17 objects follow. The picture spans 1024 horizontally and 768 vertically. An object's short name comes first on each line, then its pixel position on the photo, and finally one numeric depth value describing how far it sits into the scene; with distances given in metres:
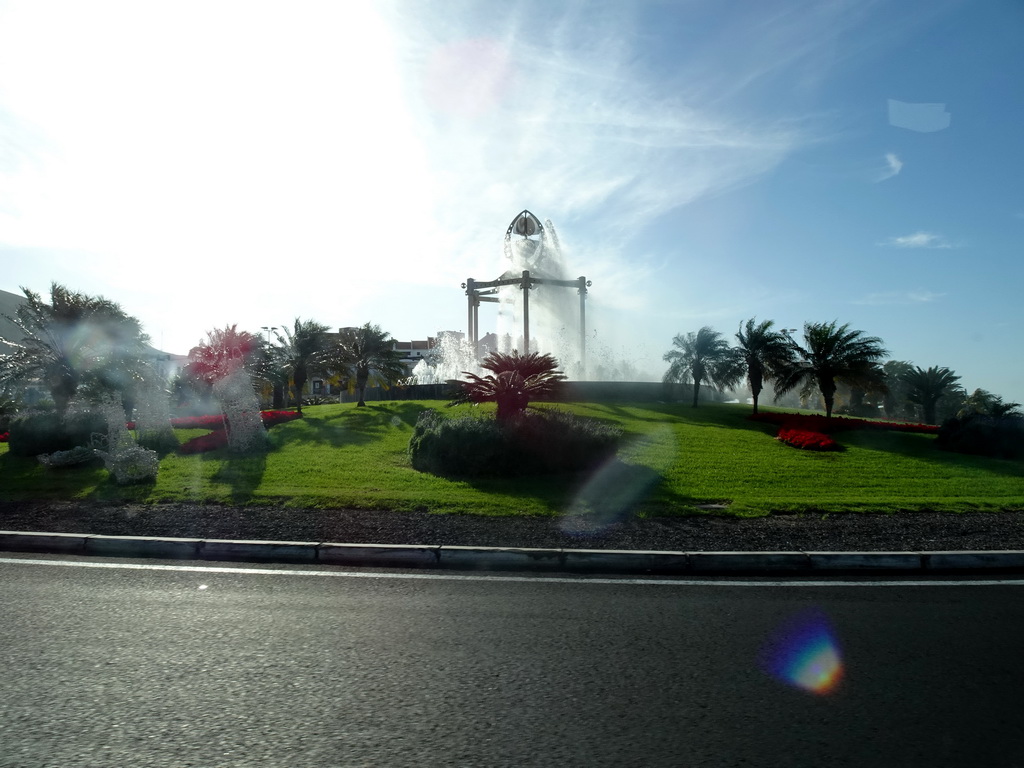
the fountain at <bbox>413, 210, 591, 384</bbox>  45.97
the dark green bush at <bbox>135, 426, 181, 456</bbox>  16.89
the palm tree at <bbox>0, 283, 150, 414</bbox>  19.25
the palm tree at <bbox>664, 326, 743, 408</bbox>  29.50
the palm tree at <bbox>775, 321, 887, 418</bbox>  27.33
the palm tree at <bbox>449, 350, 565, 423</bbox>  16.77
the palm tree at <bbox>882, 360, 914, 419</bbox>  48.47
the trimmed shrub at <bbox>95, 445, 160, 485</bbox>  12.20
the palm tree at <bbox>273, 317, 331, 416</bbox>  30.67
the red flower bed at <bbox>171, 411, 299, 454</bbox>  17.27
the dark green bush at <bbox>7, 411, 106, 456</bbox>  16.19
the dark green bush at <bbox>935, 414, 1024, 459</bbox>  19.81
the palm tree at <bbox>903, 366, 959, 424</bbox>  33.72
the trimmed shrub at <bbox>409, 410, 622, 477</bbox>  13.68
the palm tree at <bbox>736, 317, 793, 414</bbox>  28.22
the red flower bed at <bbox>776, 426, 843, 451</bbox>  19.22
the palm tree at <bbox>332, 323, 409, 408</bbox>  32.88
